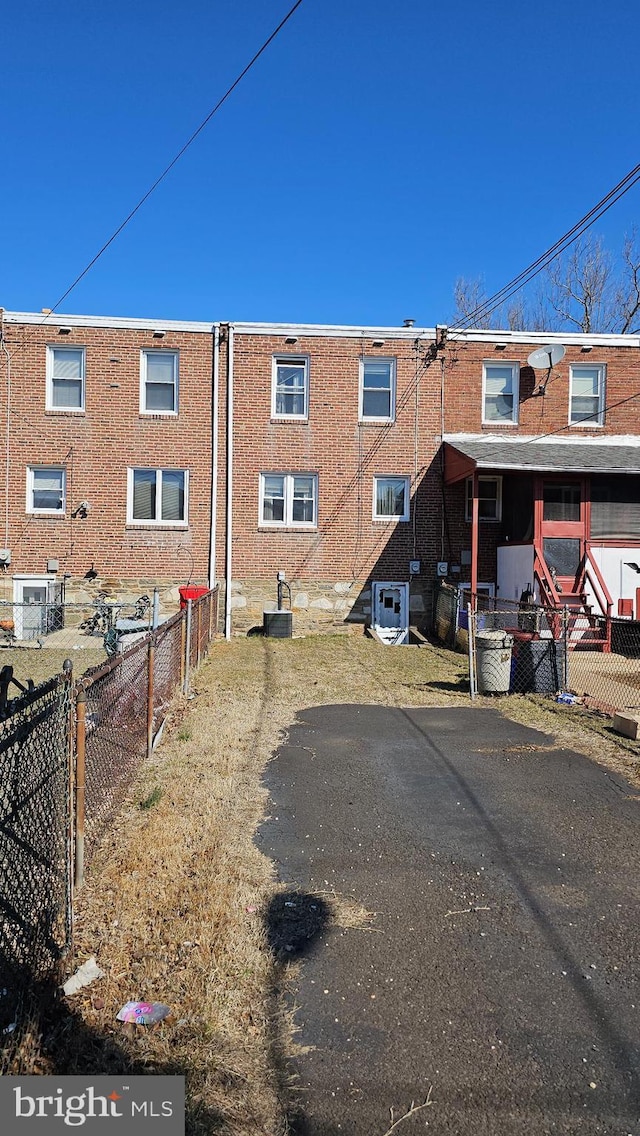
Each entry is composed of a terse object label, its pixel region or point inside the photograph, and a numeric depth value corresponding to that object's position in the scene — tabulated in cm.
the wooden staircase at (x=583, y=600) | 1440
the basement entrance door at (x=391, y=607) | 1738
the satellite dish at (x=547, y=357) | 1712
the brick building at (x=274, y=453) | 1689
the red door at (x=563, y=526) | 1541
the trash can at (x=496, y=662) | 1020
